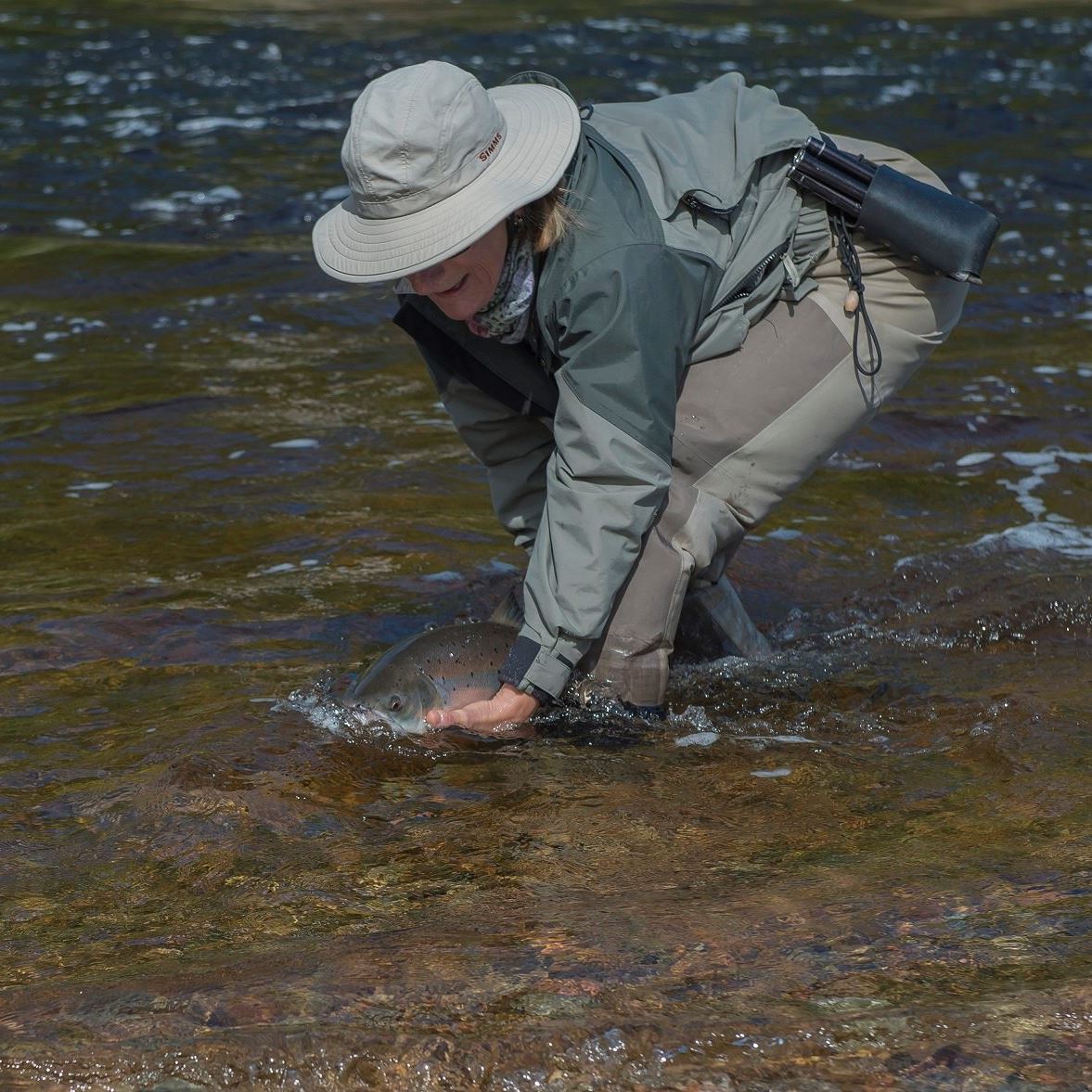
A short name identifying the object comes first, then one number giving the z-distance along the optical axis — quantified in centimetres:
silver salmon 405
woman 340
